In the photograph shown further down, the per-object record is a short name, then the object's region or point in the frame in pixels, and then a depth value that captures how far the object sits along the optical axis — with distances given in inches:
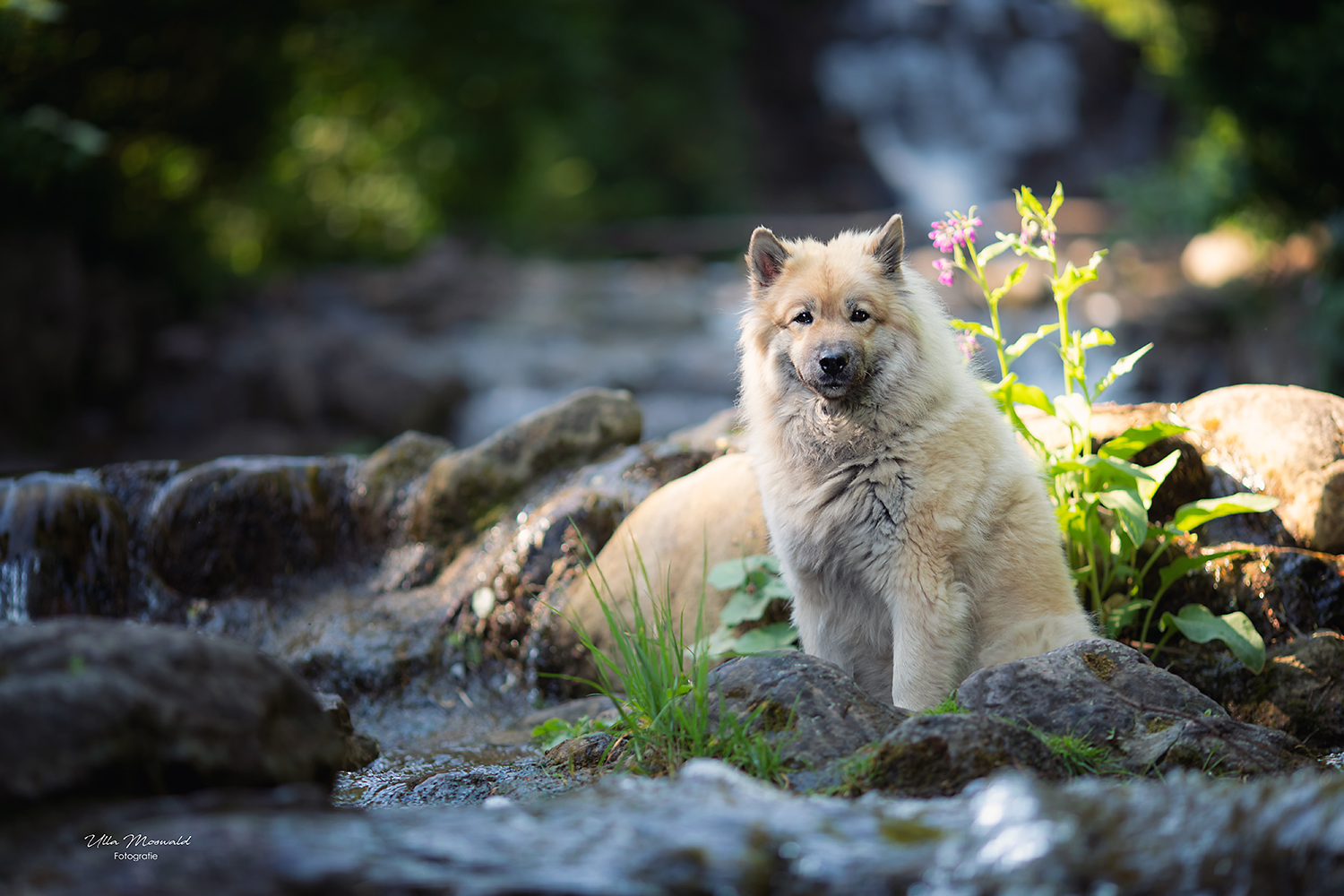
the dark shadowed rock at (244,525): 239.0
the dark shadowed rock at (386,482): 248.4
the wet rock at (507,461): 239.8
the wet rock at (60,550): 222.5
